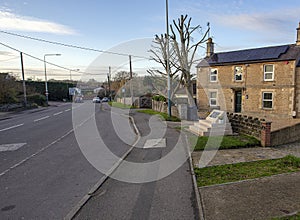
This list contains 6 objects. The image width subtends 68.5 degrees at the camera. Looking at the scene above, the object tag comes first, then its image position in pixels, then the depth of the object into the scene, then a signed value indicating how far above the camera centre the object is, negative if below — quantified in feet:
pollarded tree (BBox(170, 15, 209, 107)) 75.31 +13.02
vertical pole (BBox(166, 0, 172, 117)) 56.29 +16.66
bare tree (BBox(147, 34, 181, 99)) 83.21 +9.58
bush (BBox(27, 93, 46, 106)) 121.41 -3.99
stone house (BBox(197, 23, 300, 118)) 60.95 +2.39
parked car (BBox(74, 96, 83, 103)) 185.18 -6.68
